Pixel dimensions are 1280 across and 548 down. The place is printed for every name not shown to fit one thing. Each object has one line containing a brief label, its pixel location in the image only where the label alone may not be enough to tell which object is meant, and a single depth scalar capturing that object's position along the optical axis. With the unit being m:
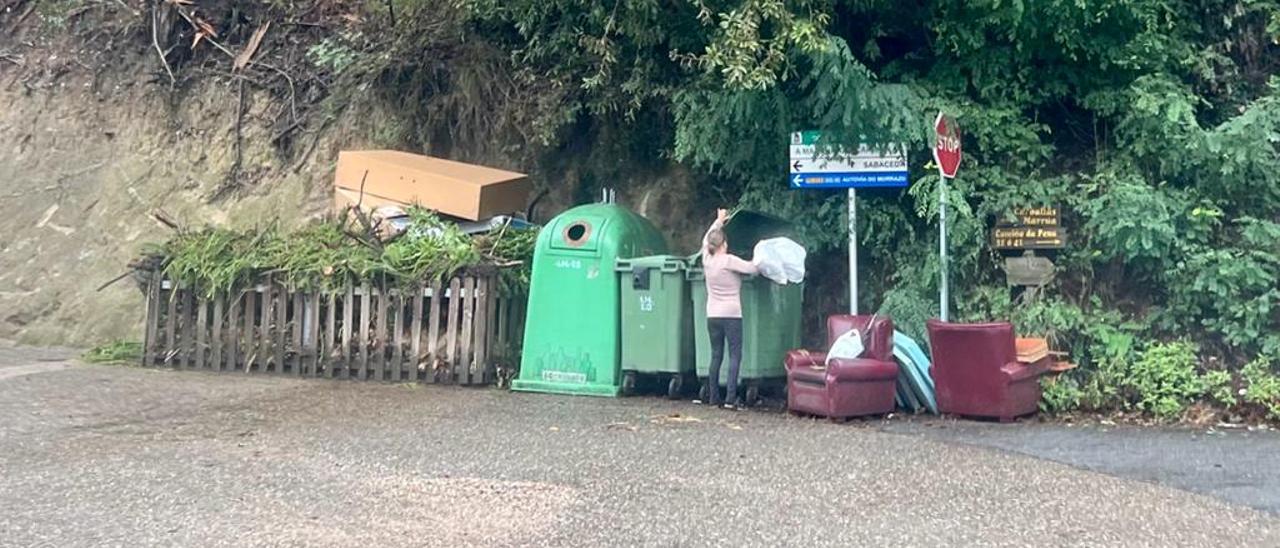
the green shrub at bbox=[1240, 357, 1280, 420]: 8.97
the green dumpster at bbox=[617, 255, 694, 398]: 10.06
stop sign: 9.98
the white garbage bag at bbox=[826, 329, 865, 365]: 9.19
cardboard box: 11.92
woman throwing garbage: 9.69
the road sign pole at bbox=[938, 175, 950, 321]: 9.97
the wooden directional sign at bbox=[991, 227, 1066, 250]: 10.20
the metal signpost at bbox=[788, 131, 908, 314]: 10.30
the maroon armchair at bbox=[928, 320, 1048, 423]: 8.95
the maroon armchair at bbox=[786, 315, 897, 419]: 9.00
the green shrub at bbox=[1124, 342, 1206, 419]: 9.16
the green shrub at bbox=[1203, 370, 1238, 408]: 9.12
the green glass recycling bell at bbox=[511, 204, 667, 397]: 10.28
